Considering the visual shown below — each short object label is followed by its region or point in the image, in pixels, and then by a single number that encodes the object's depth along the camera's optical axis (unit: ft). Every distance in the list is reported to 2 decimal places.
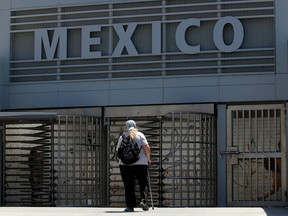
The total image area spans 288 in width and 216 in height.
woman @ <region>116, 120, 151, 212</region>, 47.32
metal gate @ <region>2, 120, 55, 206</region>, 63.77
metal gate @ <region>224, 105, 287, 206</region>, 61.72
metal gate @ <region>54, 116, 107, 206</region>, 63.87
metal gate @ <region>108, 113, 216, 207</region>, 62.08
